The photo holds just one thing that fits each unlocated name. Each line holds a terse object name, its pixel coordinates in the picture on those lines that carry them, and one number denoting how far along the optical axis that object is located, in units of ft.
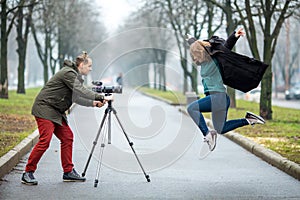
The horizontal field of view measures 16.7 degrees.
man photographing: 43.49
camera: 45.41
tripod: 46.24
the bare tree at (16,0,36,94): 188.39
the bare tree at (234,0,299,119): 106.39
